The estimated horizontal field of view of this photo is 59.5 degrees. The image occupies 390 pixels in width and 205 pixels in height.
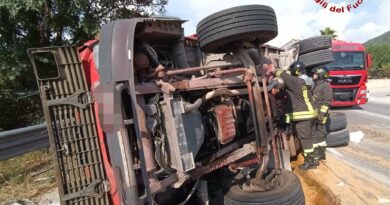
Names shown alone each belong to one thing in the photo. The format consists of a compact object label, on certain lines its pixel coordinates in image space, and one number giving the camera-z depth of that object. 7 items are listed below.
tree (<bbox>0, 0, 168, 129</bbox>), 7.04
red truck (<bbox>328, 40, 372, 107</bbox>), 11.05
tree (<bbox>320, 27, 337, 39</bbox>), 42.03
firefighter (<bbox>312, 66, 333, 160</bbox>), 5.14
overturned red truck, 2.48
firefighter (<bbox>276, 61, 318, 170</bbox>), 4.90
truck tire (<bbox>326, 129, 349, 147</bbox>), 5.97
